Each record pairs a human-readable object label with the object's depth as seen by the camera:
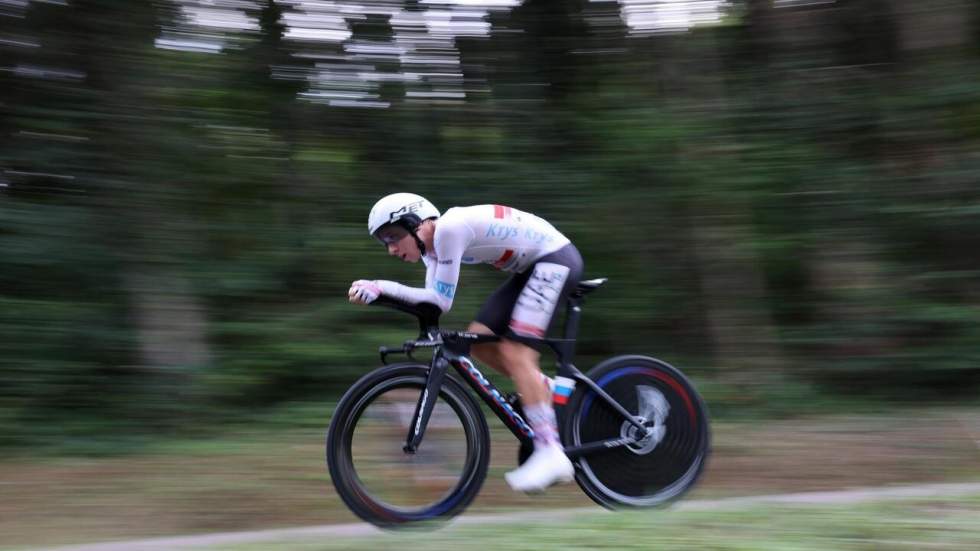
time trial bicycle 4.64
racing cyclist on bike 4.65
